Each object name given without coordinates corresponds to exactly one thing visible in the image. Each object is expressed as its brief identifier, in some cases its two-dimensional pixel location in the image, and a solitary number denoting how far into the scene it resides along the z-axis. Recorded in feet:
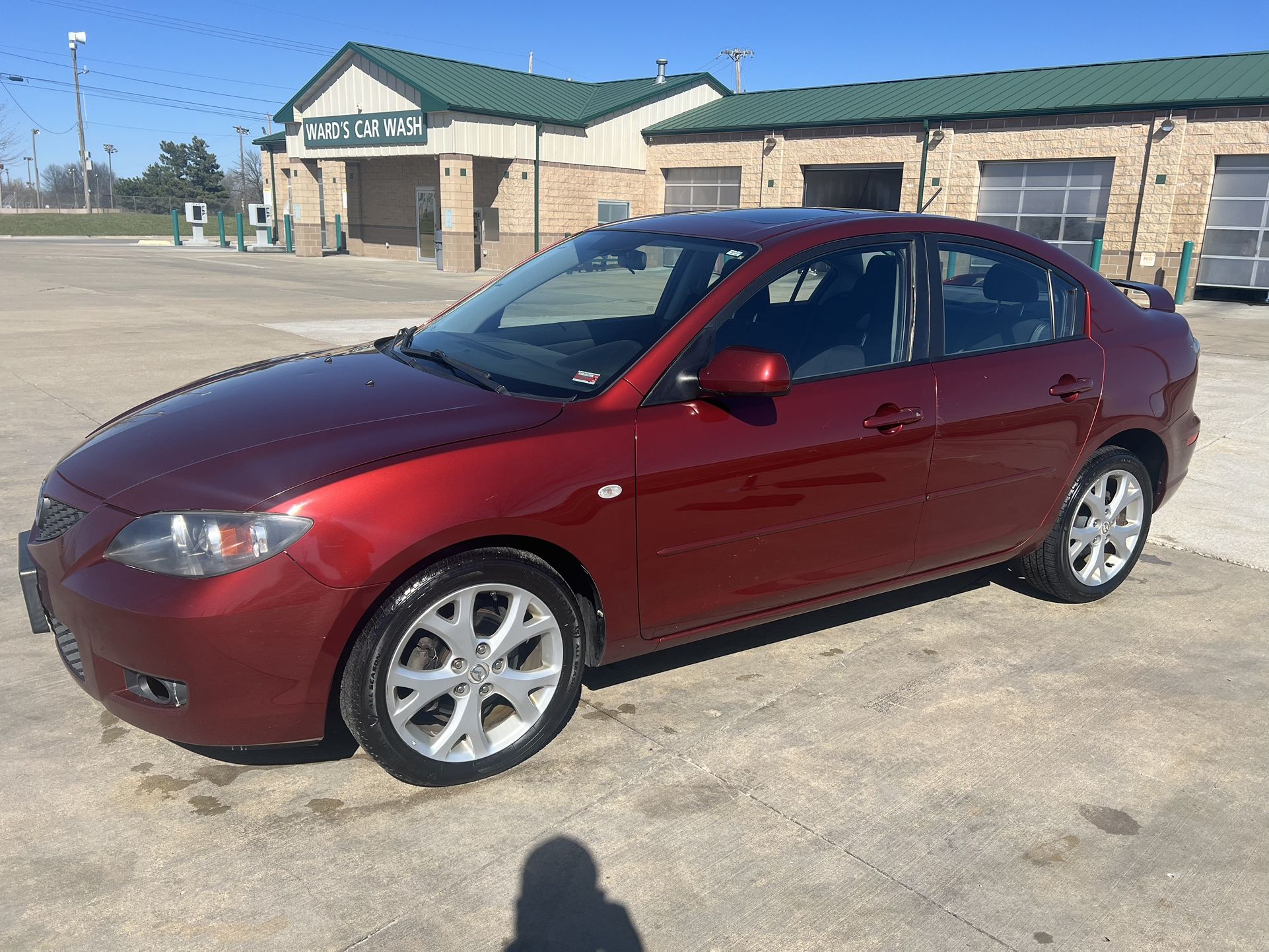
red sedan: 9.02
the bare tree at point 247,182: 321.73
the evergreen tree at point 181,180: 268.37
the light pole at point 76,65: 205.46
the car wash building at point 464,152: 100.07
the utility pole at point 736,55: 242.17
